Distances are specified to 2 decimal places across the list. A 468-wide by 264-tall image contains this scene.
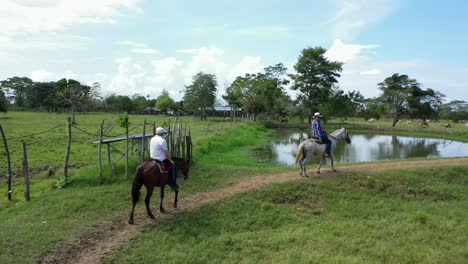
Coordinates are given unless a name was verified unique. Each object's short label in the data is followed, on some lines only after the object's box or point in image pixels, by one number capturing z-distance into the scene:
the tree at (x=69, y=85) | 57.21
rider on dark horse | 8.46
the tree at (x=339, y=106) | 55.84
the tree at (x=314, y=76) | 52.69
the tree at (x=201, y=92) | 59.16
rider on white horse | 11.84
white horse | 11.73
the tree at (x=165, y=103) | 80.12
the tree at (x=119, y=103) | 79.19
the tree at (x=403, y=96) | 50.75
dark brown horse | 8.13
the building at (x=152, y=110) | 88.38
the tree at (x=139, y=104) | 84.60
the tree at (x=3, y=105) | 51.82
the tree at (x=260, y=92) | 54.16
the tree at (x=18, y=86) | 80.44
